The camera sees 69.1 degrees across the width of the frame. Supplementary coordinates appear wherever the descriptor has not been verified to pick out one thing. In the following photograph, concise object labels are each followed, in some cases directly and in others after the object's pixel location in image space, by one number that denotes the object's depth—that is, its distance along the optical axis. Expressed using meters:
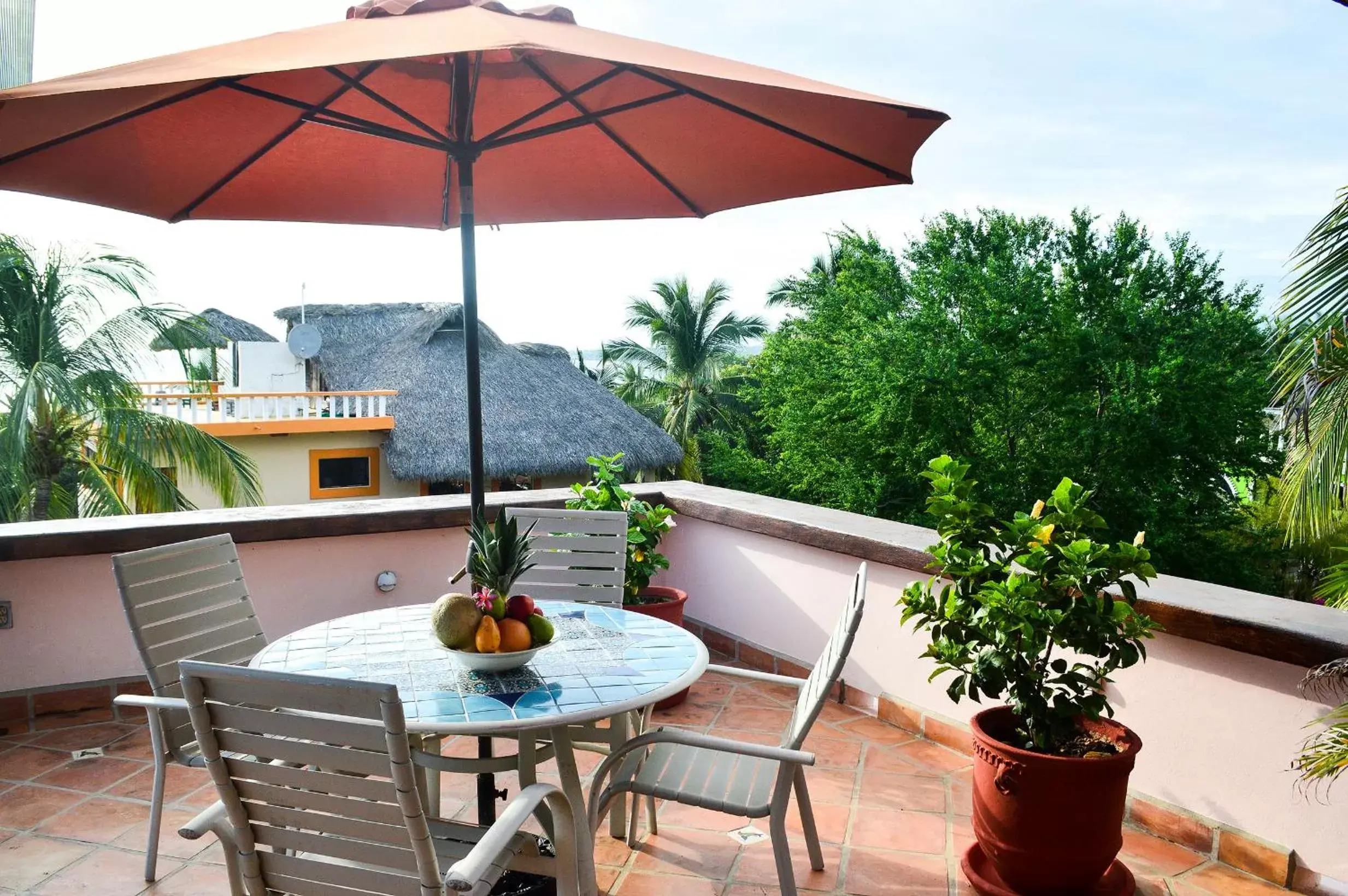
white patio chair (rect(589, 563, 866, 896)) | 2.22
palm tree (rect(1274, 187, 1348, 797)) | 4.86
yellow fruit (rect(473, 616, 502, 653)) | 2.24
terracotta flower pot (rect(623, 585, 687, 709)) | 4.11
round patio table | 2.04
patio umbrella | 2.00
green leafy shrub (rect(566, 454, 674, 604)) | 4.26
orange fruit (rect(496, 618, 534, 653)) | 2.27
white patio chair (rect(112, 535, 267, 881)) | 2.56
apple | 2.32
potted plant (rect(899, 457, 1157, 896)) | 2.48
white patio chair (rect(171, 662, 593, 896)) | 1.53
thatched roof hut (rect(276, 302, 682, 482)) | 19.94
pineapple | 2.26
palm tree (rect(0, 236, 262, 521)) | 11.51
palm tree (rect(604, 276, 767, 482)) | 30.14
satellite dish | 21.19
